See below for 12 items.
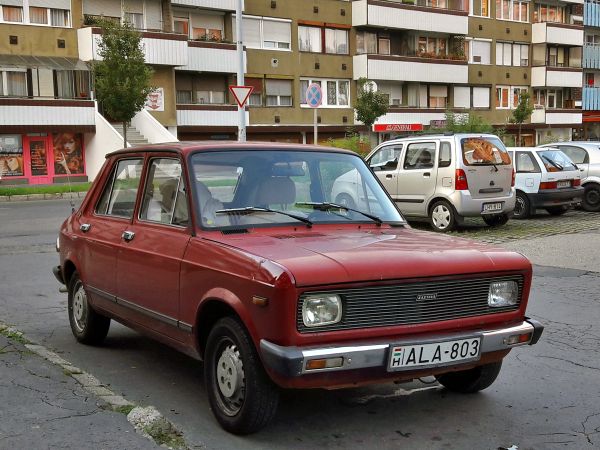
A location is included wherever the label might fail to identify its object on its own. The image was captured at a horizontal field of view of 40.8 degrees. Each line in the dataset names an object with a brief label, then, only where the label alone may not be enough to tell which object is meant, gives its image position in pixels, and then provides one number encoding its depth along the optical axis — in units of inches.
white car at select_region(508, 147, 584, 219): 697.6
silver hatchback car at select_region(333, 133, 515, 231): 596.7
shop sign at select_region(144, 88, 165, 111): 1516.9
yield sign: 846.3
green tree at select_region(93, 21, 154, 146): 1279.0
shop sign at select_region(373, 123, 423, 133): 1910.7
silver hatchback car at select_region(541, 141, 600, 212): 784.9
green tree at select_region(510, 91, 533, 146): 2123.5
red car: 168.9
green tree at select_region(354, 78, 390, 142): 1700.3
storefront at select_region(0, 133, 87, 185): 1339.8
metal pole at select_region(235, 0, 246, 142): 1023.6
